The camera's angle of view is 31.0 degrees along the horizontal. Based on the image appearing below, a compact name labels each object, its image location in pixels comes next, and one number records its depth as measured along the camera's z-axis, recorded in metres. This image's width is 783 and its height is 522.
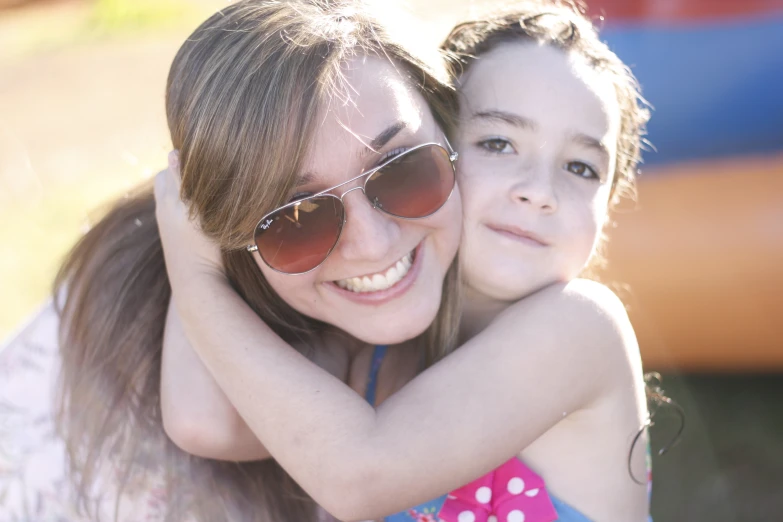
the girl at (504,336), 0.78
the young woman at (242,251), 0.77
